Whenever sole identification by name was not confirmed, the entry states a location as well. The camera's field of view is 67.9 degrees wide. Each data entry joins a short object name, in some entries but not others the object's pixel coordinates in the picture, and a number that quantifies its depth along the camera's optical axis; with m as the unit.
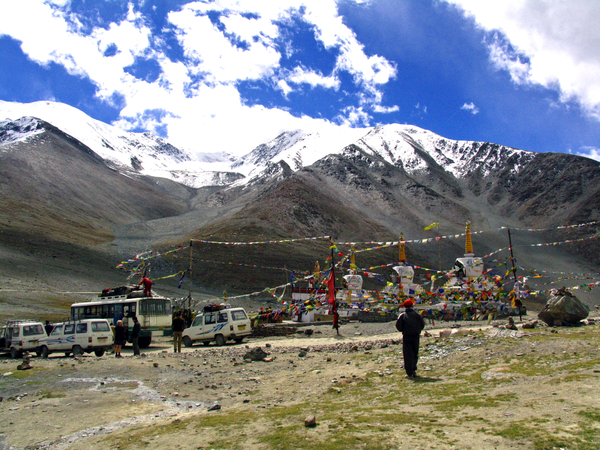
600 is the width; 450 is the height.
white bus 21.17
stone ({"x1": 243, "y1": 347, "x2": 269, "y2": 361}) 13.16
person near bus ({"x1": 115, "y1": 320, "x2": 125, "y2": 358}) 15.84
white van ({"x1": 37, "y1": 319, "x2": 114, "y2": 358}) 16.92
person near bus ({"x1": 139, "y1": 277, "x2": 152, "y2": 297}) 21.20
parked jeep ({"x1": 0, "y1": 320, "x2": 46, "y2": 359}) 17.30
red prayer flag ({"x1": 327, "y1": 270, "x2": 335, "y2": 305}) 21.73
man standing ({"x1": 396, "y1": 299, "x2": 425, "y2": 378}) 8.38
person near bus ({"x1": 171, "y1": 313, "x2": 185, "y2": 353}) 17.22
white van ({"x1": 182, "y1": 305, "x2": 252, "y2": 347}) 19.73
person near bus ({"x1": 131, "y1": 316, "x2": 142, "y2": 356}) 16.59
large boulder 16.03
